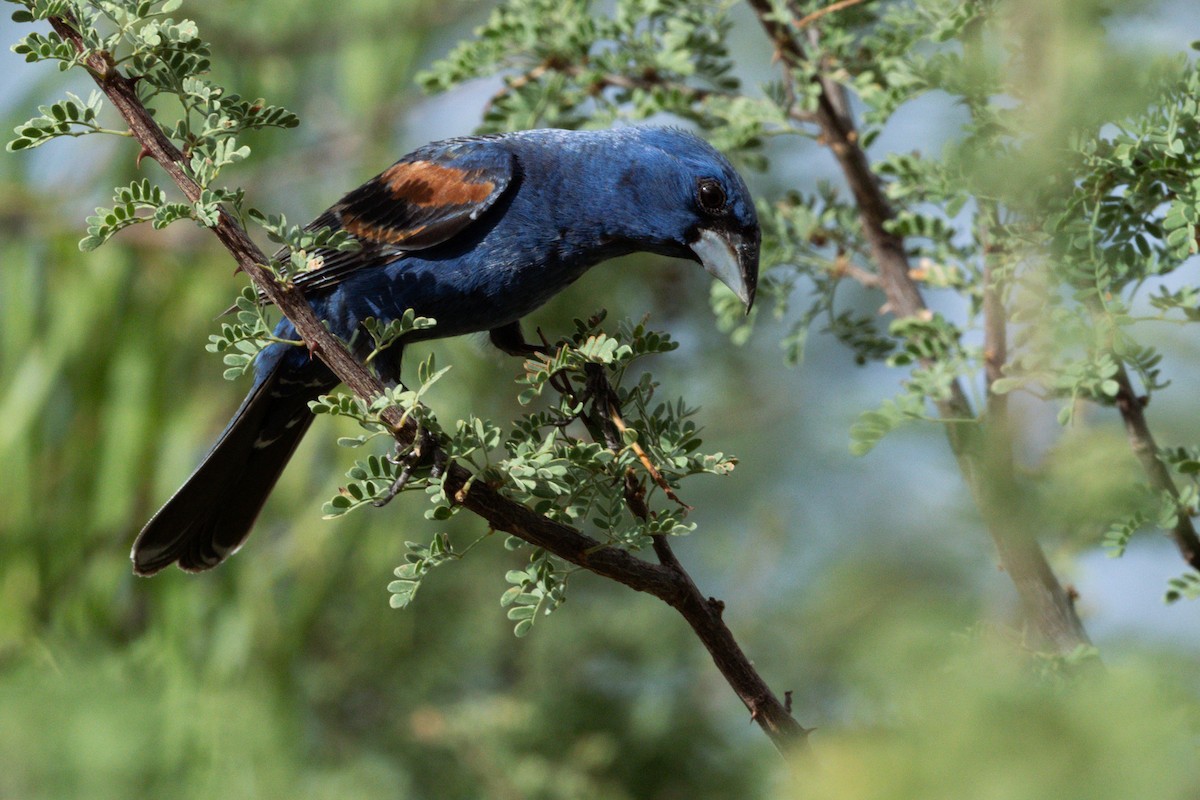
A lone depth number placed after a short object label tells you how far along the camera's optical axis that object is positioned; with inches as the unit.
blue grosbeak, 195.6
